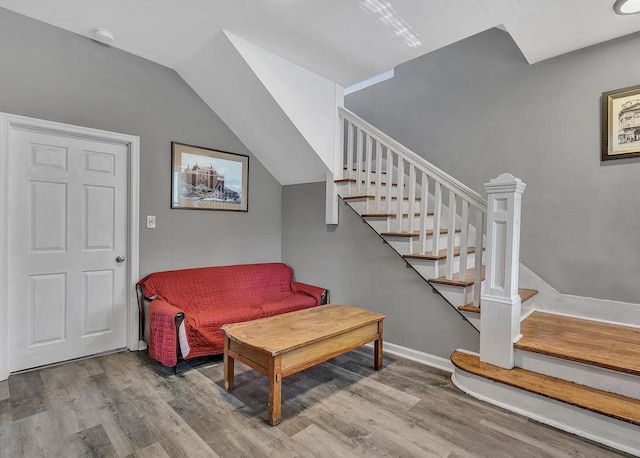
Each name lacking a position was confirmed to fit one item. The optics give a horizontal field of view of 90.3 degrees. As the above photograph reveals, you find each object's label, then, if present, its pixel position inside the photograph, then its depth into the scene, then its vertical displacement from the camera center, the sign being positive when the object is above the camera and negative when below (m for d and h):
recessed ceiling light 2.12 +1.52
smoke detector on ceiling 2.60 +1.52
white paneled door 2.46 -0.24
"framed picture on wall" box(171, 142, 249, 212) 3.24 +0.46
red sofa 2.50 -0.80
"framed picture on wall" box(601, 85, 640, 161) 2.48 +0.85
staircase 1.80 -0.77
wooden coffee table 1.89 -0.77
